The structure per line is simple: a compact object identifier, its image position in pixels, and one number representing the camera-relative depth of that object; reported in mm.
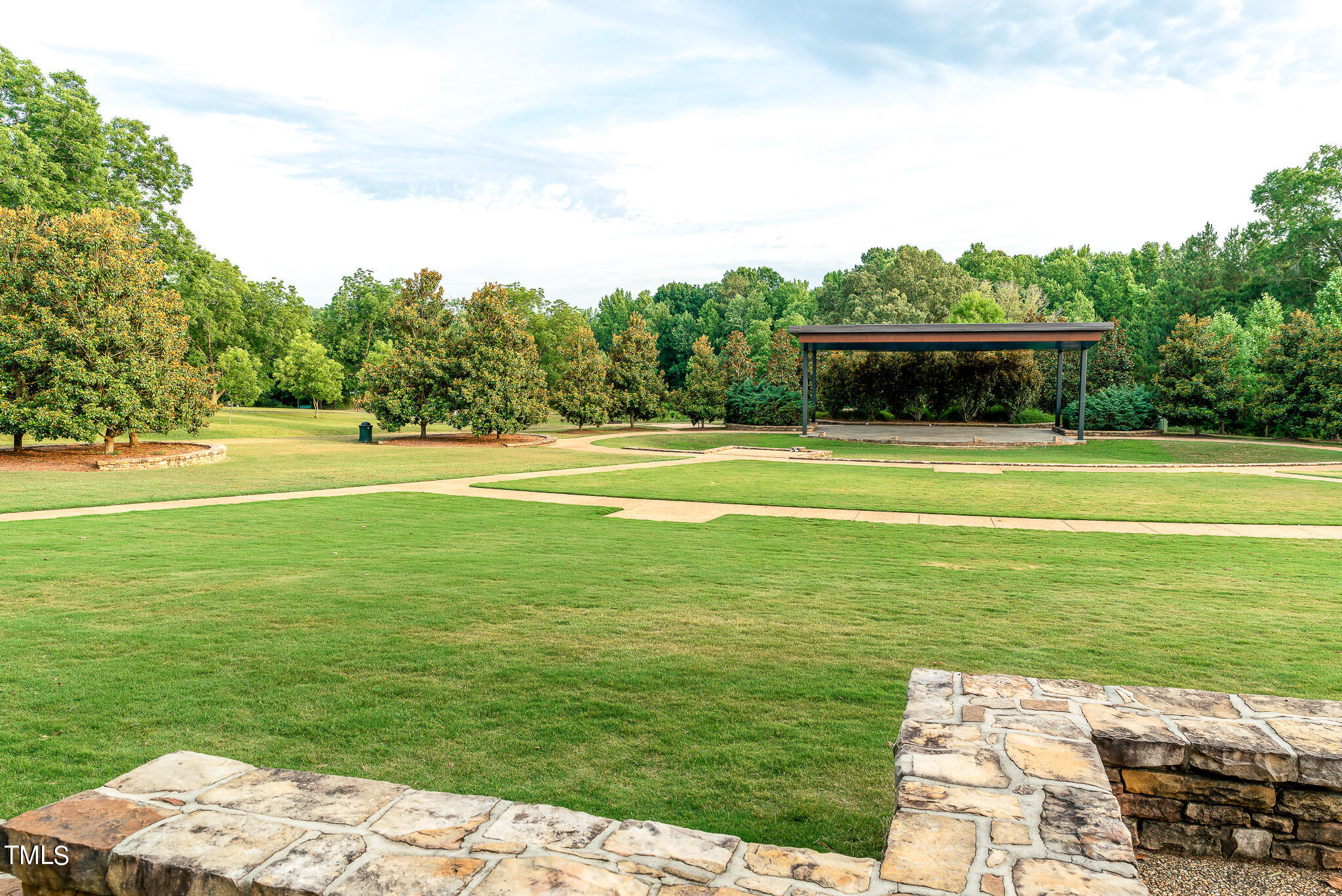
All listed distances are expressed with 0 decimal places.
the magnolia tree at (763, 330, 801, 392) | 38906
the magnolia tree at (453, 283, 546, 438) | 29953
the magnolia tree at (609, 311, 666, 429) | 37250
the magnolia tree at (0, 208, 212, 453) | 18844
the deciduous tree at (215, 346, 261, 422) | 41094
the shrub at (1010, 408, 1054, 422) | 37219
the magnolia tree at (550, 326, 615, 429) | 36188
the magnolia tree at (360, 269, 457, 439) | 30500
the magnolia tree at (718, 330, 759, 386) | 39156
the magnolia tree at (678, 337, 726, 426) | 37844
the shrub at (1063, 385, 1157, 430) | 32250
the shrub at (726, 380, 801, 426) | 36844
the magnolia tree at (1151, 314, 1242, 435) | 30984
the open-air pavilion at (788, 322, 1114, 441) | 26859
